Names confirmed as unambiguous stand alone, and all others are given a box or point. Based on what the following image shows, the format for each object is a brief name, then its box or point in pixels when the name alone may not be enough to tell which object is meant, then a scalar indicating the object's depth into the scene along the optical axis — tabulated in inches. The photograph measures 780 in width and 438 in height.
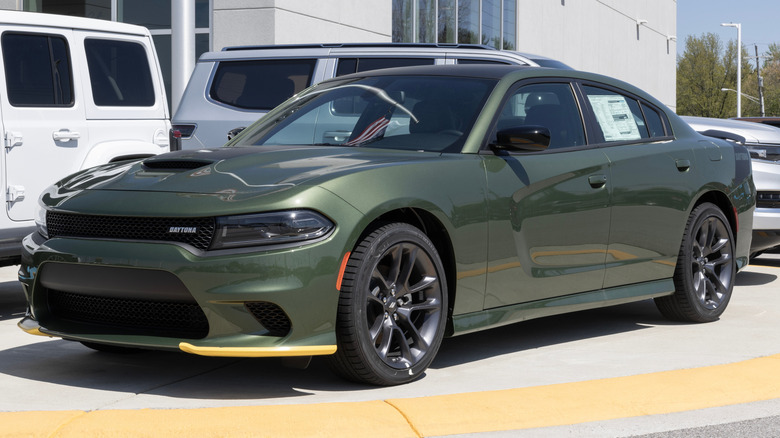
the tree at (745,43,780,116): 3585.1
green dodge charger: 183.6
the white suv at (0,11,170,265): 292.5
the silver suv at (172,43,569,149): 412.5
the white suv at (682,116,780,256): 375.2
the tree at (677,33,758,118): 3144.7
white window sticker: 259.0
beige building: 737.0
